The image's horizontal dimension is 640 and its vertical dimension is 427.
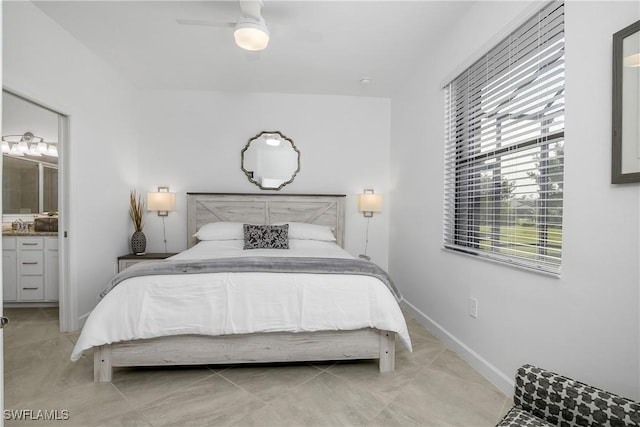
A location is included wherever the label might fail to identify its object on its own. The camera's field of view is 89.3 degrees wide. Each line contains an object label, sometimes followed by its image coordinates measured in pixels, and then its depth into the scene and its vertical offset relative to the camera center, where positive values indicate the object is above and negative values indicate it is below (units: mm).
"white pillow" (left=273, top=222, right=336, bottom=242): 3818 -266
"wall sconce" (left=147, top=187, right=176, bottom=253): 3941 +96
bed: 2057 -687
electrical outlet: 2336 -709
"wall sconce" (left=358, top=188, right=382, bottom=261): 4152 +90
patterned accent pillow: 3531 -303
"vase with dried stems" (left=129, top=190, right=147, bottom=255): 3873 -166
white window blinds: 1733 +400
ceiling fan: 2123 +1221
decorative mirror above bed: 4266 +655
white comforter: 2033 -630
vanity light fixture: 3670 +735
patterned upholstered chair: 1055 -674
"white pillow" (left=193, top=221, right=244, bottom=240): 3707 -262
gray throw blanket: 2156 -396
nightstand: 3652 -569
